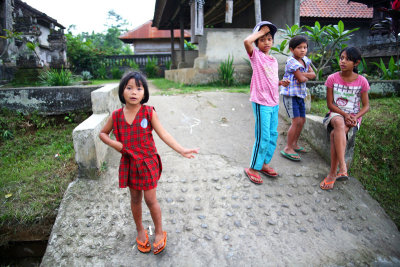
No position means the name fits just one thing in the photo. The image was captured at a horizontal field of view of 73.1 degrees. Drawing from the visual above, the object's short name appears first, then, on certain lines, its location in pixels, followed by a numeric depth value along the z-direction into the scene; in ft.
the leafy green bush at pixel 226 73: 21.59
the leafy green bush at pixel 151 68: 45.85
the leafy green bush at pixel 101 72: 44.18
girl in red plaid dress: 6.21
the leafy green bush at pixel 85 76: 35.98
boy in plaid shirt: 9.62
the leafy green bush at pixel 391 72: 17.24
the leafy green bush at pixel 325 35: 14.10
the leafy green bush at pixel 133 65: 44.68
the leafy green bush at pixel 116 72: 44.52
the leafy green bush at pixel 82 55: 44.86
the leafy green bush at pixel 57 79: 16.81
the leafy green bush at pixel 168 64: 46.60
